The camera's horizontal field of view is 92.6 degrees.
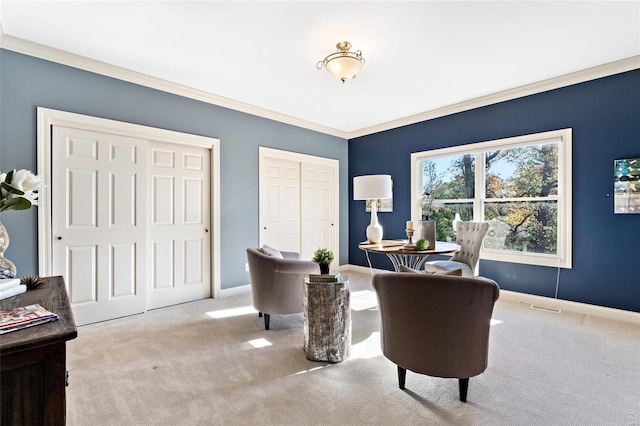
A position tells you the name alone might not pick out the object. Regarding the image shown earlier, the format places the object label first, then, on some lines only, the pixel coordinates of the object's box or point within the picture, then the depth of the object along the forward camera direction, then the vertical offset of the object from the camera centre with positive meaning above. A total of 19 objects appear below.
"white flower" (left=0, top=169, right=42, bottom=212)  1.19 +0.08
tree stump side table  2.26 -0.81
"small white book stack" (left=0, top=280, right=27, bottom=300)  1.22 -0.33
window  3.55 +0.23
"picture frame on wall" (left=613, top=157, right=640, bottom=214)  3.04 +0.26
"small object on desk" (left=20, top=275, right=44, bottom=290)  1.43 -0.34
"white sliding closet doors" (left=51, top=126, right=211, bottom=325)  2.96 -0.13
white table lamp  3.38 +0.23
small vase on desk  1.37 -0.25
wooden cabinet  0.79 -0.45
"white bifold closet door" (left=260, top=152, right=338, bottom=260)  4.62 +0.08
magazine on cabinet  0.88 -0.33
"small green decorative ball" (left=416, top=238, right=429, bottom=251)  3.01 -0.33
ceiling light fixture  2.67 +1.32
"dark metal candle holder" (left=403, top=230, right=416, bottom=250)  3.09 -0.35
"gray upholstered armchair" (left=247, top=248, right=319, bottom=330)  2.85 -0.69
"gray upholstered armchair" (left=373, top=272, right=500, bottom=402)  1.65 -0.62
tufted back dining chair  3.56 -0.49
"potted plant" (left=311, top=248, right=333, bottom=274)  2.48 -0.40
